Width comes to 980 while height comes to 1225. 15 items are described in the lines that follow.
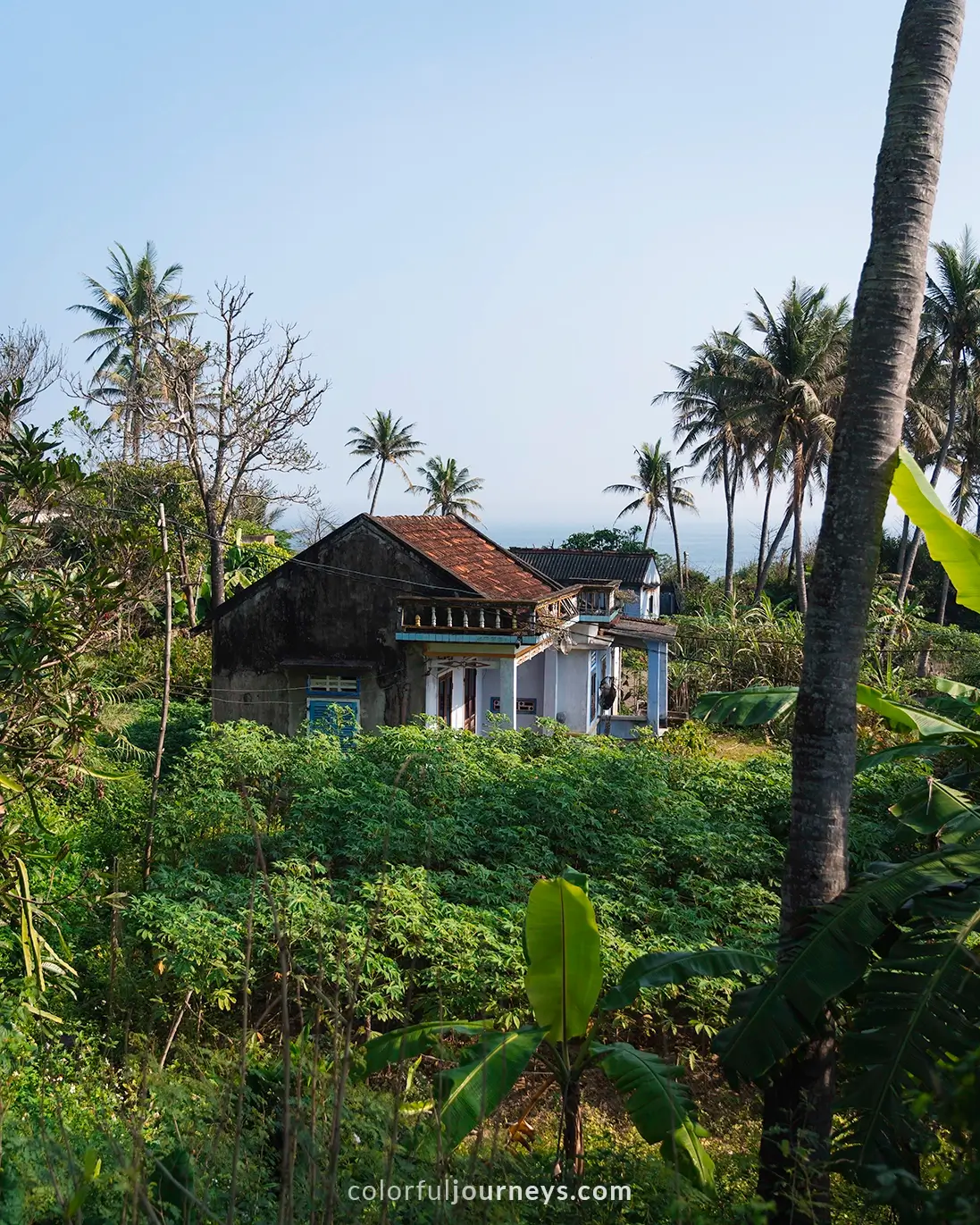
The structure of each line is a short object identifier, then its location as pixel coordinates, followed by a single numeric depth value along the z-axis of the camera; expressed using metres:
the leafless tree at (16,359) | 29.50
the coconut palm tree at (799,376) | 33.62
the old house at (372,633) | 17.14
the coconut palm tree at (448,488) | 60.00
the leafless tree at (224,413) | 26.03
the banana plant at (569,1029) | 4.87
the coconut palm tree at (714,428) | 43.84
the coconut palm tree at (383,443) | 55.59
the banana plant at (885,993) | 4.34
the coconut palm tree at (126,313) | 43.50
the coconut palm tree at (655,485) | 55.47
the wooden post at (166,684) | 8.89
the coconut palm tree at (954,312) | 29.61
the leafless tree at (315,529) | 38.59
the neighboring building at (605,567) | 40.50
